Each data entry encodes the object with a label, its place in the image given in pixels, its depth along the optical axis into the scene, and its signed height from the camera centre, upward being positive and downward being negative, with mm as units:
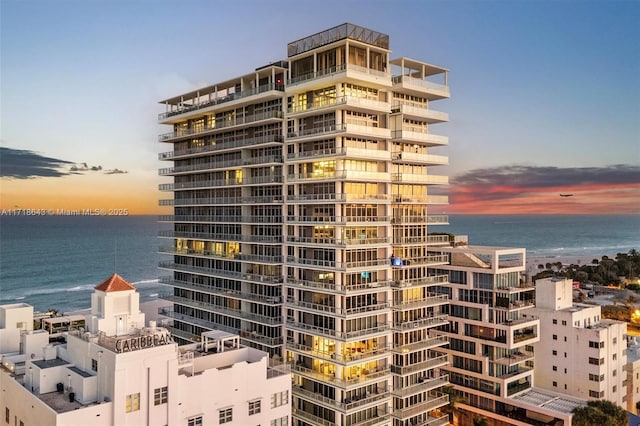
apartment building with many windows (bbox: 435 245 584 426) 64000 -17049
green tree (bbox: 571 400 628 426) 55469 -23287
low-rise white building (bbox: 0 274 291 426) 36719 -13554
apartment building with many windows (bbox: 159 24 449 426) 53844 -1285
